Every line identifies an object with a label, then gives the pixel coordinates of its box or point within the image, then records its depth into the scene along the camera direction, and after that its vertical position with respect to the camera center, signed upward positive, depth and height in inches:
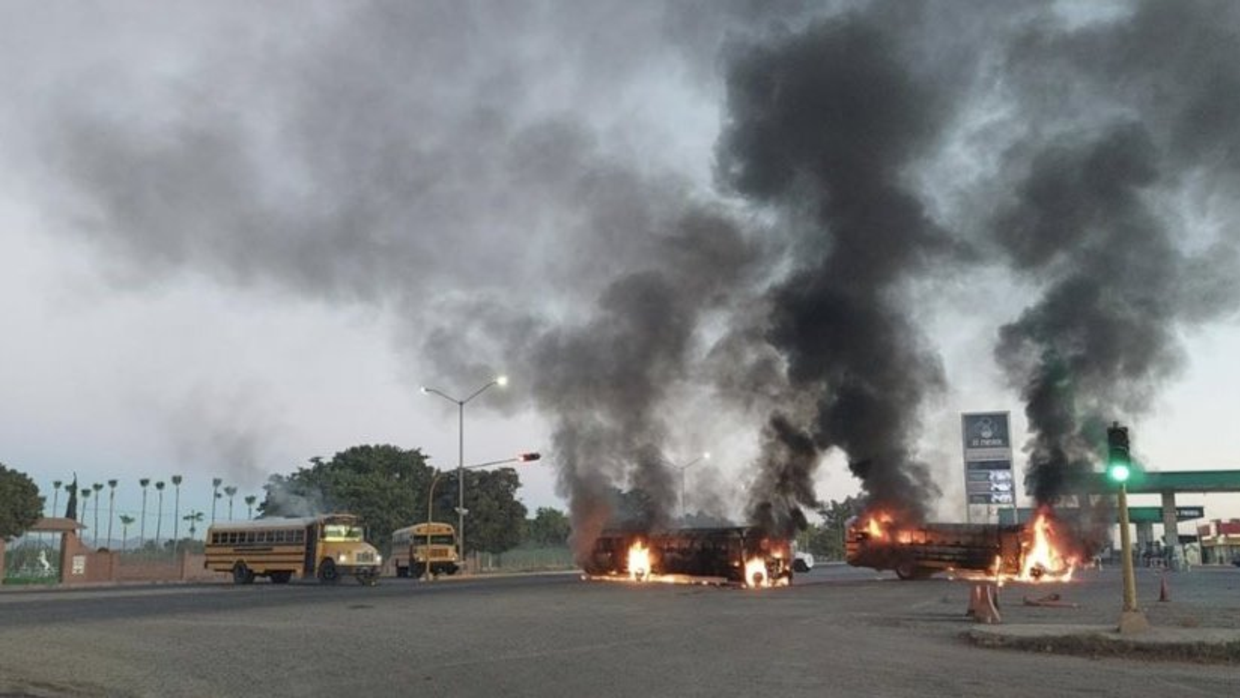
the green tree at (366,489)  2411.4 +40.1
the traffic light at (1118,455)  600.1 +28.4
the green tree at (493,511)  3024.1 -29.7
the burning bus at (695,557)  1385.3 -87.4
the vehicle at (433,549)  1893.5 -93.8
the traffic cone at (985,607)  690.8 -76.6
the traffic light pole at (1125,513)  569.0 -7.6
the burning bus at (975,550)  1425.9 -76.0
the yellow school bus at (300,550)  1508.4 -76.7
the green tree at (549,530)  4045.3 -119.1
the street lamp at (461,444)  1852.5 +119.1
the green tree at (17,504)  2142.0 -2.3
